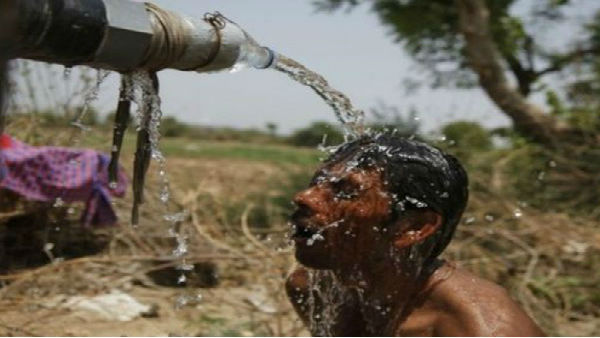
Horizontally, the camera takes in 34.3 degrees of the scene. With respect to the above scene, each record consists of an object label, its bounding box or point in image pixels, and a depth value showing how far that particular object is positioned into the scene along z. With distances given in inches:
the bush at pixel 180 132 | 1028.7
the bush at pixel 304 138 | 637.2
